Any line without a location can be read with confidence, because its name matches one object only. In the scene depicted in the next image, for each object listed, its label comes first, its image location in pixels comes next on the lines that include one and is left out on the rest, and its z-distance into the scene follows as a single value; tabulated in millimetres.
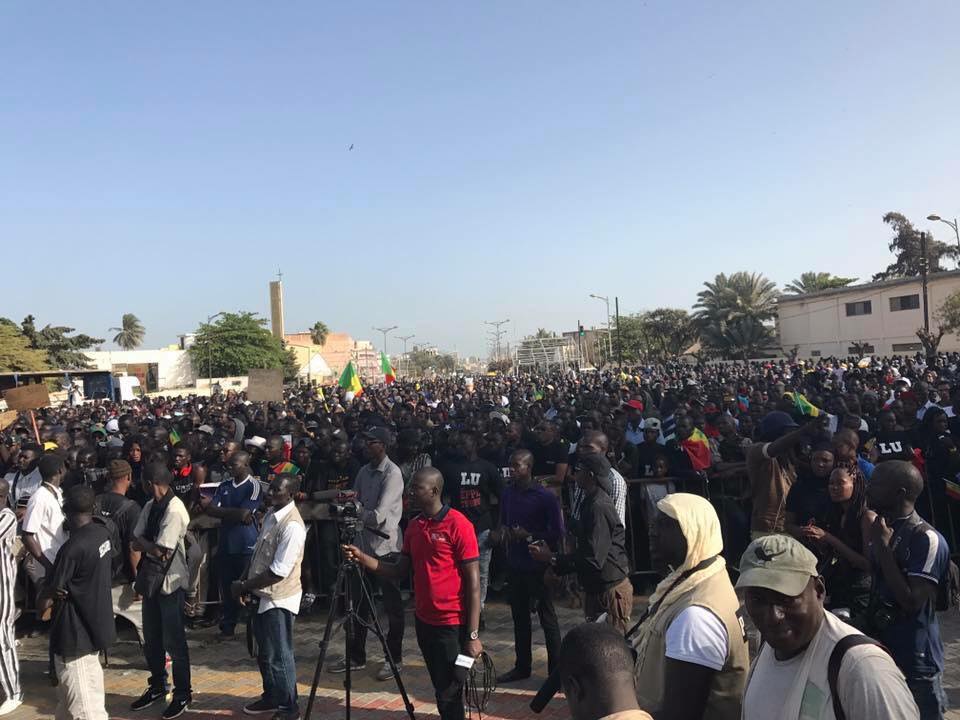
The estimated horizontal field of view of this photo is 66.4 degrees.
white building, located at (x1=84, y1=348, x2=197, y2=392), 66312
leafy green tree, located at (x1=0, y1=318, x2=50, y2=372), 39044
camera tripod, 4324
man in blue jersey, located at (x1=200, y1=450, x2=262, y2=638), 6355
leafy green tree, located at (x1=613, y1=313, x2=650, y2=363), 66625
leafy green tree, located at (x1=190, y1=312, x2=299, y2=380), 62438
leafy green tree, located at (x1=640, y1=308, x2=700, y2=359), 59562
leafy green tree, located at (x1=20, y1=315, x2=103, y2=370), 48938
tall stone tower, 97688
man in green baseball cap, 1849
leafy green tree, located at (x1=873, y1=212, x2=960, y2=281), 55375
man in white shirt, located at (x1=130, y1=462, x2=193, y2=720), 5230
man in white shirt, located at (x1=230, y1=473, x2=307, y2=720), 4715
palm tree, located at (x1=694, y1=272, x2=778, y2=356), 48938
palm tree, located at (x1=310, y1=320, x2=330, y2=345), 101462
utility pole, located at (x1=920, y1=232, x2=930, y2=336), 29812
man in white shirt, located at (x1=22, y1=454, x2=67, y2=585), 5625
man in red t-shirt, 4124
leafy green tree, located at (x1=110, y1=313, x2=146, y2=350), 110562
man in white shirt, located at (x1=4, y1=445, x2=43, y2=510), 7564
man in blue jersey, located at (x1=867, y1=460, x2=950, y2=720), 3205
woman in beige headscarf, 2311
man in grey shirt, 5652
